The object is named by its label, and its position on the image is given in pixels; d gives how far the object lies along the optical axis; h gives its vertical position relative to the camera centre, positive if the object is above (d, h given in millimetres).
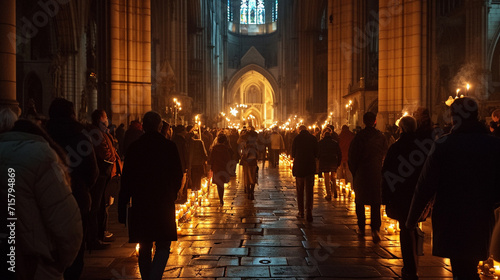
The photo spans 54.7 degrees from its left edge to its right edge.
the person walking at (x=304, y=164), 9664 -598
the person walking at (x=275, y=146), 23125 -570
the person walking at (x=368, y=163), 7785 -475
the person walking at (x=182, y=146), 9570 -248
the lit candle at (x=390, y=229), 8254 -1622
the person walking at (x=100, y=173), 6719 -555
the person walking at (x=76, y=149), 5113 -152
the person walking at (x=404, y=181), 5625 -566
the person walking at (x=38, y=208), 2631 -404
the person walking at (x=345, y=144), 13445 -273
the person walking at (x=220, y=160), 12320 -661
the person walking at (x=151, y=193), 4902 -606
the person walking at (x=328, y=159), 12648 -647
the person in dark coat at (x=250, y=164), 12734 -788
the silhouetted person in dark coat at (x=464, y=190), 3873 -458
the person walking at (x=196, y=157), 11664 -544
